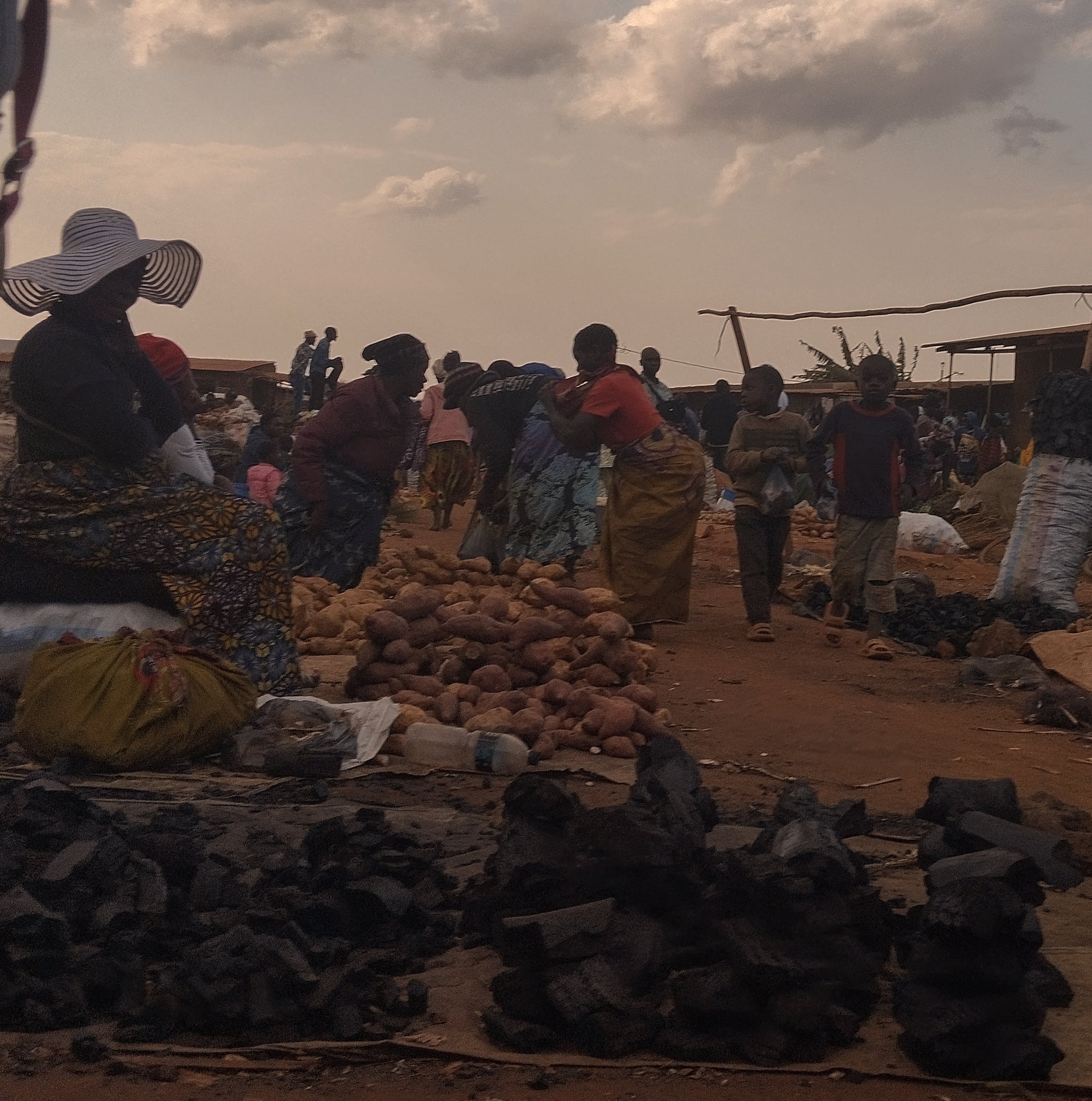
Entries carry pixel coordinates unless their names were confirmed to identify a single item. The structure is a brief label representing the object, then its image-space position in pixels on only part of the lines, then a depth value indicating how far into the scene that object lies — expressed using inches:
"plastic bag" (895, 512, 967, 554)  616.1
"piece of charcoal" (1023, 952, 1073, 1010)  115.3
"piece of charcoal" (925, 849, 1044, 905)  124.0
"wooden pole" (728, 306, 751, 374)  625.3
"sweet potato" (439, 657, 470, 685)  246.7
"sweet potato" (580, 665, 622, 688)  261.0
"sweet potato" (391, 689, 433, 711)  233.1
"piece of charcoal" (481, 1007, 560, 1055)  111.0
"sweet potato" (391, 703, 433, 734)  220.5
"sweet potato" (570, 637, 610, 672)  265.3
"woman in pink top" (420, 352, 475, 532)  576.7
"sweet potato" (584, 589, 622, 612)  311.0
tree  1067.9
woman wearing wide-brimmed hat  219.8
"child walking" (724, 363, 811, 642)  365.1
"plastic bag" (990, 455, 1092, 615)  398.9
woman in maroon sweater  316.8
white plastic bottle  212.2
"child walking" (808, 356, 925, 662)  352.5
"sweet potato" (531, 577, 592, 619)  283.1
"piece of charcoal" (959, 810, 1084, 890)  139.6
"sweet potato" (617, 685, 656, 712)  247.1
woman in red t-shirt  336.2
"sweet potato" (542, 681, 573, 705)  239.1
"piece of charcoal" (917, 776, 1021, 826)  154.9
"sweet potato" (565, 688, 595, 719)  235.0
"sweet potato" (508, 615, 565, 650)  253.4
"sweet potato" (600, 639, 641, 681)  267.4
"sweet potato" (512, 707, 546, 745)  222.2
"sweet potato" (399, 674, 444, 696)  240.2
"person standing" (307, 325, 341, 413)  876.0
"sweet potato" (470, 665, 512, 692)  242.1
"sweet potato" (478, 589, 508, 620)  269.7
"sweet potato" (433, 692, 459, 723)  227.1
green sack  198.2
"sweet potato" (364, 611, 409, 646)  250.7
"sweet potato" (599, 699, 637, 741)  228.7
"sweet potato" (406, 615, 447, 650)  256.1
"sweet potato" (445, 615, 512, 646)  251.4
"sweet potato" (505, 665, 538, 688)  249.6
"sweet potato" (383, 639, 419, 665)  248.2
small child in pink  467.8
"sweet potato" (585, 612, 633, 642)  267.4
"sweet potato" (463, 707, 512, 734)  220.1
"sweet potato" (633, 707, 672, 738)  232.8
